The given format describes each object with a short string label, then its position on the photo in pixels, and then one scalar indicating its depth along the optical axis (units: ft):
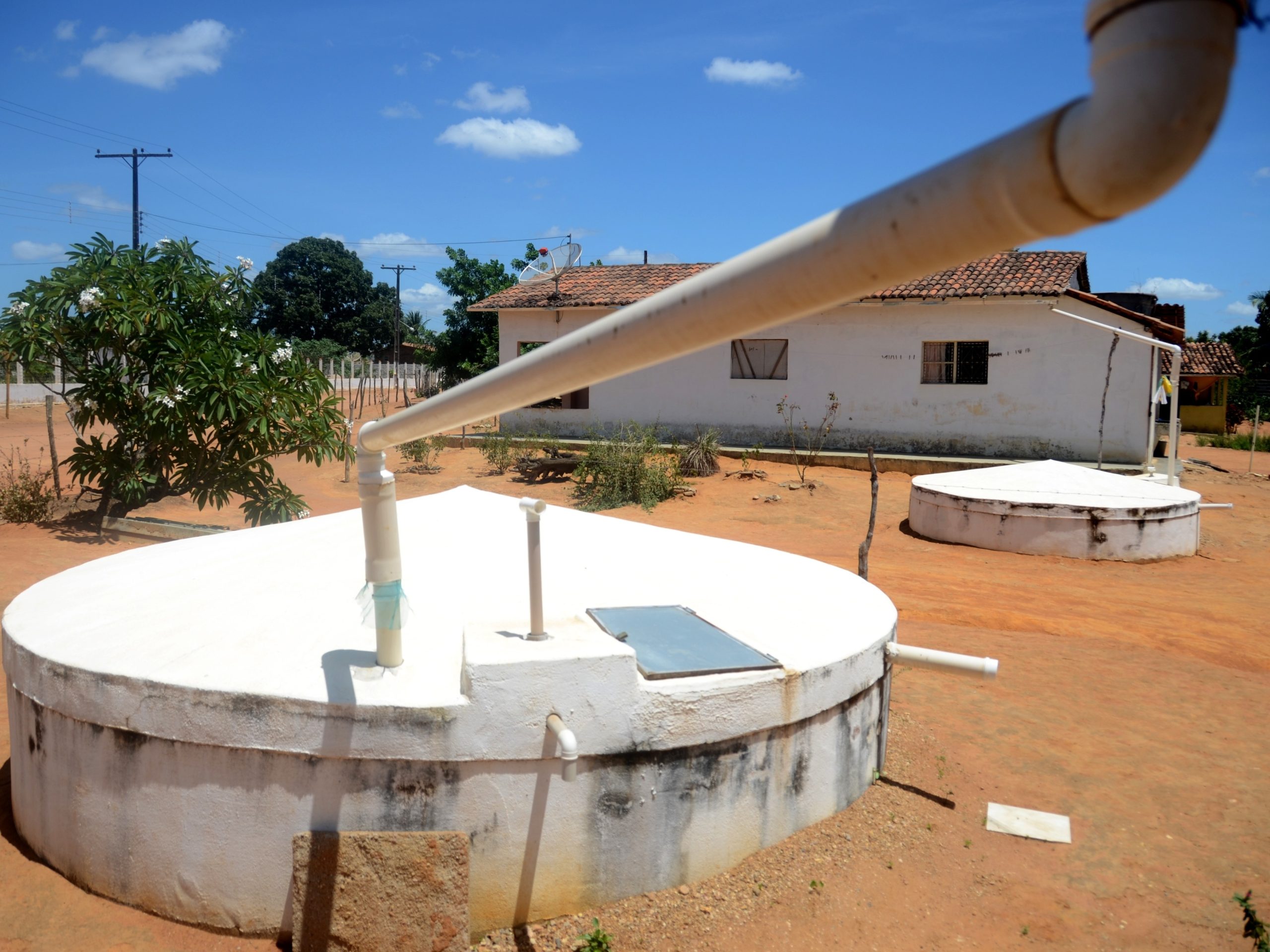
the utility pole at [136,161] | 99.60
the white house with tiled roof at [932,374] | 50.78
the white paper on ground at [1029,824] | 12.82
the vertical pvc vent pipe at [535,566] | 10.30
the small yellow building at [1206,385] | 87.10
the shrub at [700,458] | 51.83
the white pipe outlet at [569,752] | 9.09
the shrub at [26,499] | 35.53
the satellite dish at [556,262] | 54.08
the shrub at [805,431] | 55.62
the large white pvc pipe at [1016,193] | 3.26
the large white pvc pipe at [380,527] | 9.70
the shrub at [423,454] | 57.11
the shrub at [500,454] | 55.57
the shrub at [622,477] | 45.60
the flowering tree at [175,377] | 29.01
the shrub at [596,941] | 9.43
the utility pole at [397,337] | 149.86
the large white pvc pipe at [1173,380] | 36.73
